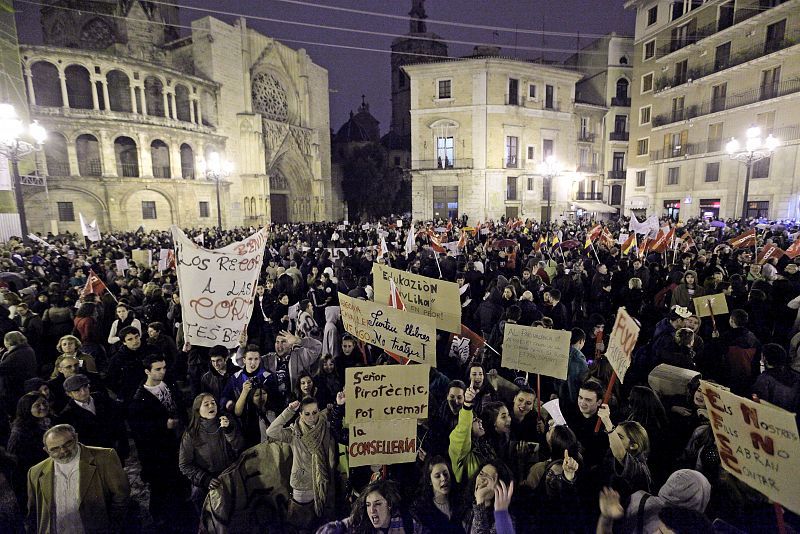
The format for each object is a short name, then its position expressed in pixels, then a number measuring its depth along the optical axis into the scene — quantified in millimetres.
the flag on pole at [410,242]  11656
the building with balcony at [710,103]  23188
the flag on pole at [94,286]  7004
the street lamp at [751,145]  15617
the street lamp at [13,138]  12016
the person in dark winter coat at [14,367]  4410
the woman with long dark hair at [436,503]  3032
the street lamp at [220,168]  32769
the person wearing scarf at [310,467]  3303
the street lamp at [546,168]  33906
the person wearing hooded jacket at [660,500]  2523
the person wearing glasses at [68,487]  2906
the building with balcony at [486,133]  32625
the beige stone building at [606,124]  37656
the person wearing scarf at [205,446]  3445
